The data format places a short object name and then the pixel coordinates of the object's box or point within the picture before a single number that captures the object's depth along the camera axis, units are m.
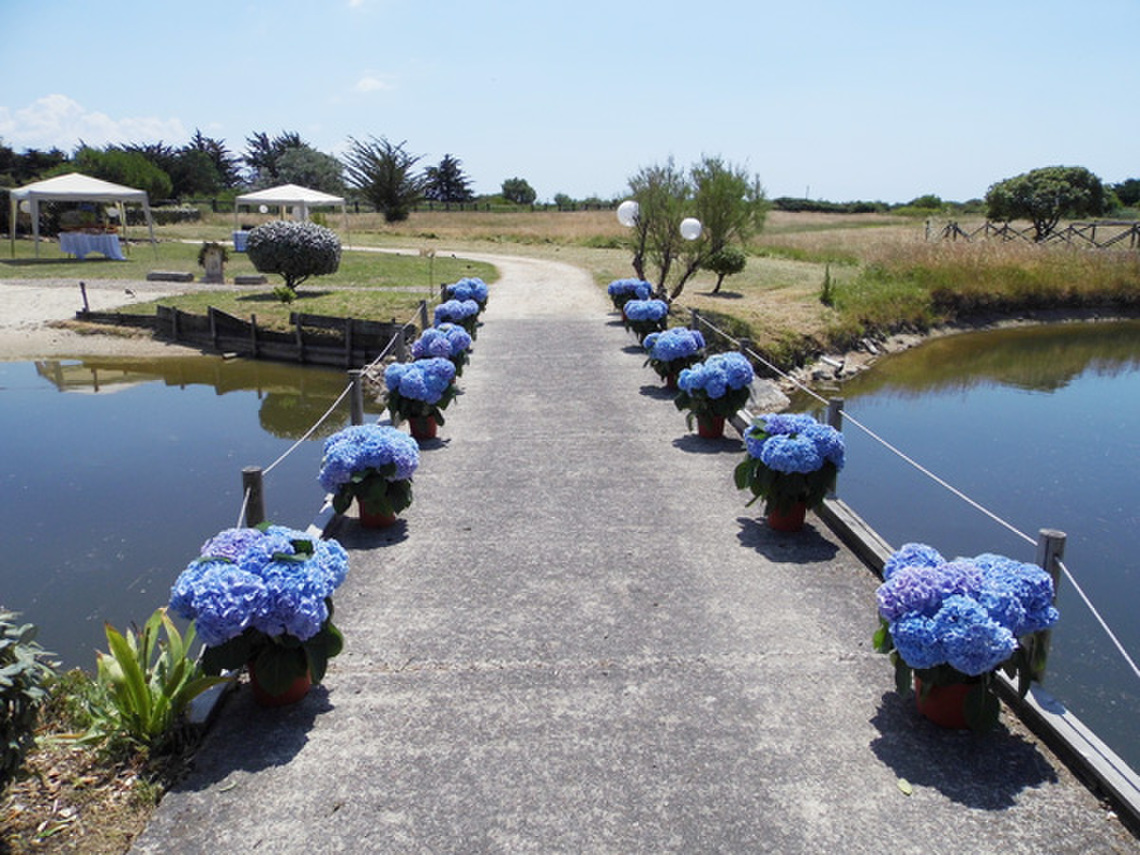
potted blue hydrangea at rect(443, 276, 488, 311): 18.66
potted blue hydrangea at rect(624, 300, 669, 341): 16.02
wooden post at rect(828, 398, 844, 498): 7.94
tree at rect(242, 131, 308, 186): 83.35
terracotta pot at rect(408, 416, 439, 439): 10.09
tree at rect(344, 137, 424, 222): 62.59
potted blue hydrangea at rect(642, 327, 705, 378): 12.00
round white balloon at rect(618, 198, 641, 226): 20.12
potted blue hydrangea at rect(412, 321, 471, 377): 11.77
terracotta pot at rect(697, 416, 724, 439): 10.02
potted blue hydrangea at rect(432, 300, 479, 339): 15.84
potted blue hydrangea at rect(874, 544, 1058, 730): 4.22
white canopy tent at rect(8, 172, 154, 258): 32.72
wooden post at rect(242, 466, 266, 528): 5.91
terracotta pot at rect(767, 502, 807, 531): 7.13
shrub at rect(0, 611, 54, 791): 3.42
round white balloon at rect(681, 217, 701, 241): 18.75
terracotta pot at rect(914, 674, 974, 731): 4.47
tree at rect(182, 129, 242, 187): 88.31
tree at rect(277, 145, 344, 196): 70.06
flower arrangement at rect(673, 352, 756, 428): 9.59
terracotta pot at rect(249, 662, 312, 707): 4.69
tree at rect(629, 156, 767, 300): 22.33
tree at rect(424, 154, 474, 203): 91.31
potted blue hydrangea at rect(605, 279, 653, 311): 18.69
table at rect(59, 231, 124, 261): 35.53
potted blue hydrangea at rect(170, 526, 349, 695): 4.39
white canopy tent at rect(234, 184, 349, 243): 34.59
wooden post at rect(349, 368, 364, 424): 9.12
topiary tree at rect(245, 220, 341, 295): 25.17
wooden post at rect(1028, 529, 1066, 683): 4.67
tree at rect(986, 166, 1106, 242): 43.06
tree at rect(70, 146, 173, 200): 52.28
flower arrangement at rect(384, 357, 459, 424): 9.60
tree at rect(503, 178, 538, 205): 101.56
